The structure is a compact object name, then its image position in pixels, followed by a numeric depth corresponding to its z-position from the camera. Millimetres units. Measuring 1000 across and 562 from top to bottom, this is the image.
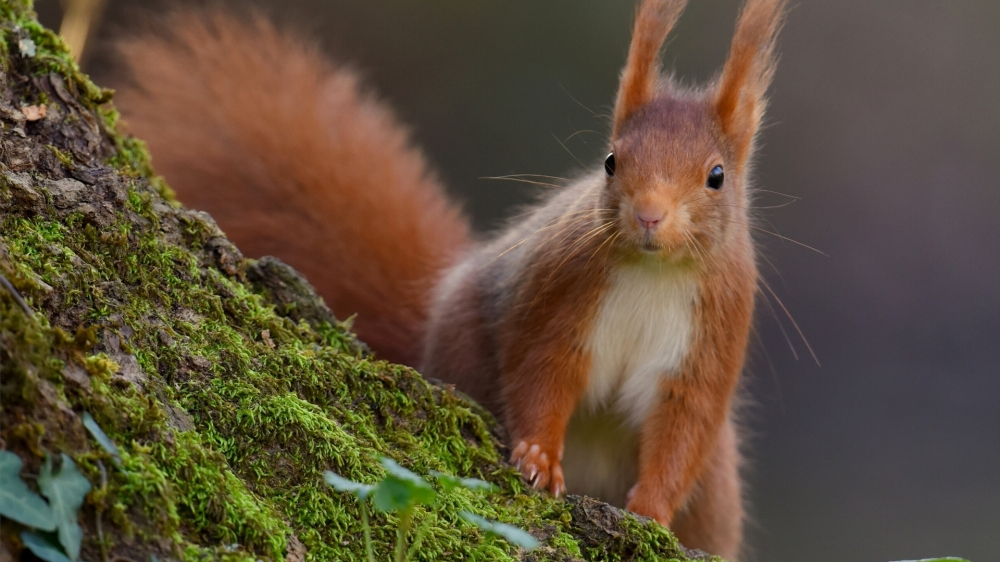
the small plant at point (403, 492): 3609
